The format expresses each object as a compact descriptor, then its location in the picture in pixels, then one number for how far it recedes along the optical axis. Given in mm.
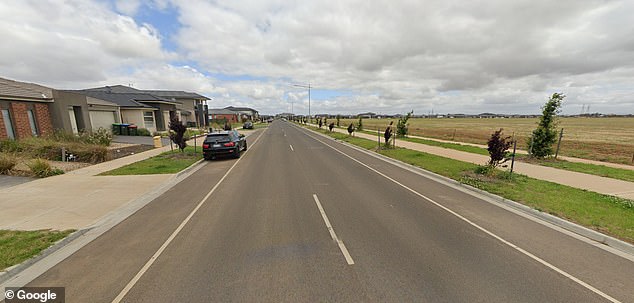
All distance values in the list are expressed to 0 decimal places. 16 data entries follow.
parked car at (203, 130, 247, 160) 13094
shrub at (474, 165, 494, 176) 9112
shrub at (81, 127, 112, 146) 14422
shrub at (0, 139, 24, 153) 10969
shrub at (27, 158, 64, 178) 8789
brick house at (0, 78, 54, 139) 13273
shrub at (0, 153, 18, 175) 8896
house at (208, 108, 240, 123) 86188
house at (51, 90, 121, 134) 16438
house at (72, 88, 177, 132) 25162
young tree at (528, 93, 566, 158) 12906
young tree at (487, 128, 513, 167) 9070
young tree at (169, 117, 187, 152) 13523
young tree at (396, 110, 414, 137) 27886
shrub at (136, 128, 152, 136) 24756
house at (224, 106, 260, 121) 127131
